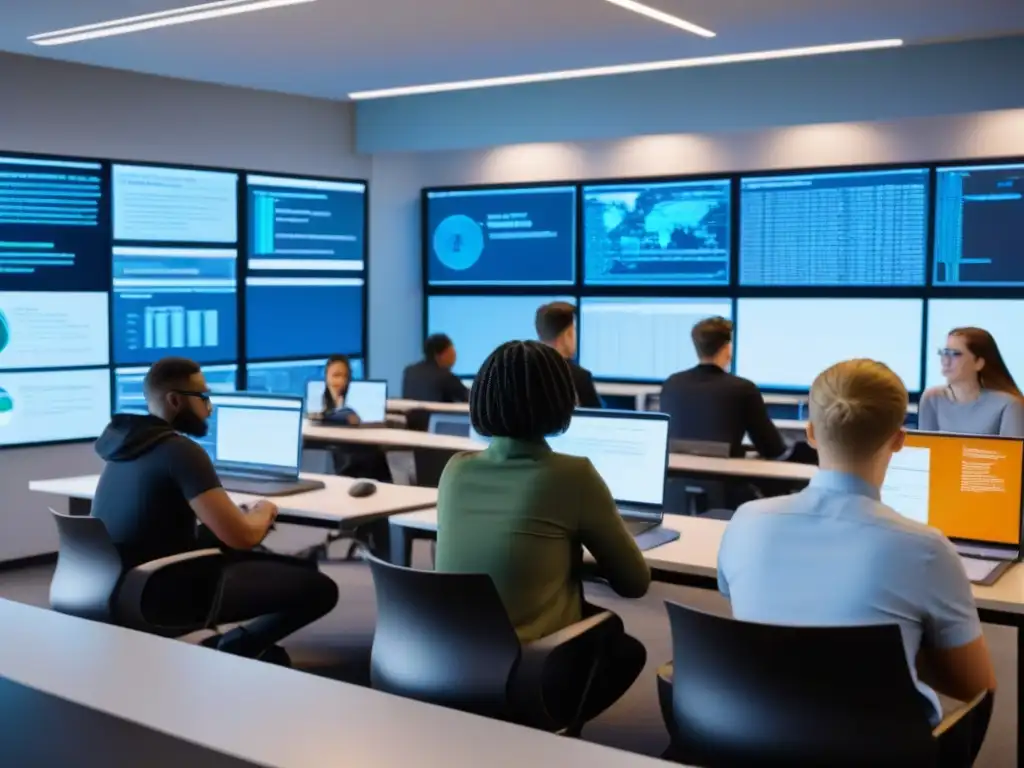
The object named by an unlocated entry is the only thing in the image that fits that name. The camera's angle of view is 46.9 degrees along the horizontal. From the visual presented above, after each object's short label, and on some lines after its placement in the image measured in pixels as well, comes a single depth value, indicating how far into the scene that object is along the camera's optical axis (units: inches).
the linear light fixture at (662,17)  183.9
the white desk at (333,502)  152.9
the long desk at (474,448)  181.6
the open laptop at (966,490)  121.1
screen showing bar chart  263.7
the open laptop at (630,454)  143.1
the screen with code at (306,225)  293.4
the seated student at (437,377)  278.7
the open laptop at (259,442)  174.1
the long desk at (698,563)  107.5
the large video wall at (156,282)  244.4
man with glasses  134.3
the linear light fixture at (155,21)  186.1
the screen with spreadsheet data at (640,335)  294.0
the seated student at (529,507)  103.1
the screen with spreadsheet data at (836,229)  259.8
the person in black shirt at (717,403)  198.8
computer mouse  164.2
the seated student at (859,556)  78.4
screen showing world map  286.0
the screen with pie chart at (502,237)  309.7
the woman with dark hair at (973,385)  184.2
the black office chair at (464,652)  96.7
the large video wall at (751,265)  254.2
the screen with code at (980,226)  247.6
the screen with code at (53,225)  240.4
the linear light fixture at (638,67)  228.1
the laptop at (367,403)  257.9
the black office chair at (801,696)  74.2
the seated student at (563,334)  211.3
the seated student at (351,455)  243.1
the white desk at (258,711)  53.6
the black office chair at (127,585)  132.3
